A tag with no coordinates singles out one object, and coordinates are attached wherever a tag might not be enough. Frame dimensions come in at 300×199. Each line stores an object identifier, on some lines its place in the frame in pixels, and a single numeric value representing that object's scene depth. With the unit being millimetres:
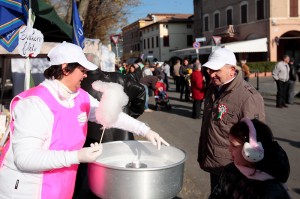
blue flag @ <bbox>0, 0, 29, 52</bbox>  4969
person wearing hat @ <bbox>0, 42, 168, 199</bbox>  1839
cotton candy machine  1837
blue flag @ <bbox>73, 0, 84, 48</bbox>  6101
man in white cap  2744
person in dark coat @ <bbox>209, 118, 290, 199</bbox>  1800
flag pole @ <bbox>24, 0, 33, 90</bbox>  4556
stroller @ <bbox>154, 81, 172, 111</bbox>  12492
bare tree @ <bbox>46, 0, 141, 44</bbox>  17453
